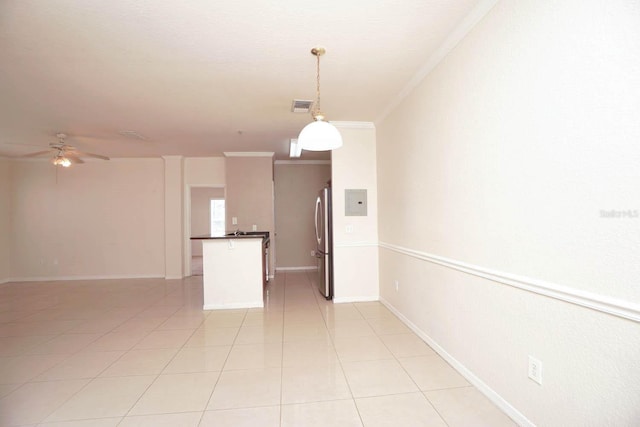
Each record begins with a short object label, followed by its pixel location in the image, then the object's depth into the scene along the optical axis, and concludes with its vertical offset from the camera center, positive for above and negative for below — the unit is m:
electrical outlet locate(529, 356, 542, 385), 1.57 -0.85
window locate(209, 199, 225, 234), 10.61 +0.15
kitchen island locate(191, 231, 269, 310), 4.15 -0.76
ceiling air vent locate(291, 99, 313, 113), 3.42 +1.38
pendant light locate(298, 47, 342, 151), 2.12 +0.60
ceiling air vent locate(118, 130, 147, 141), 4.61 +1.41
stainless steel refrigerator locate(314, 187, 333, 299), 4.30 -0.35
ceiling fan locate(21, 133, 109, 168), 4.42 +1.08
